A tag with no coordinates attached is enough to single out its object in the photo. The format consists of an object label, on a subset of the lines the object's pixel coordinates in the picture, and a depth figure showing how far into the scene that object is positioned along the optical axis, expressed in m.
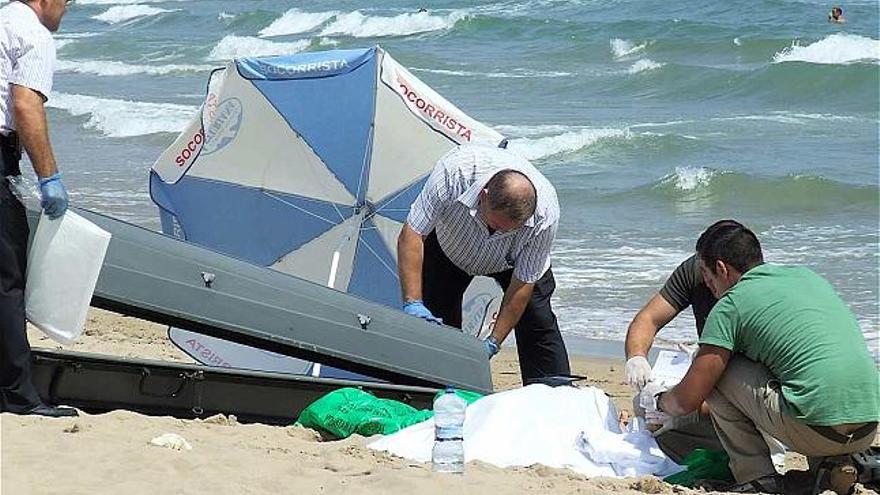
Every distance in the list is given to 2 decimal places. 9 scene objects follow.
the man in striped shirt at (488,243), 12.43
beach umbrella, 15.12
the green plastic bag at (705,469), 10.84
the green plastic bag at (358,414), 11.91
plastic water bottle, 10.15
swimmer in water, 58.12
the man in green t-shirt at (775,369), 10.16
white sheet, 10.98
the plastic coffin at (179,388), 12.55
